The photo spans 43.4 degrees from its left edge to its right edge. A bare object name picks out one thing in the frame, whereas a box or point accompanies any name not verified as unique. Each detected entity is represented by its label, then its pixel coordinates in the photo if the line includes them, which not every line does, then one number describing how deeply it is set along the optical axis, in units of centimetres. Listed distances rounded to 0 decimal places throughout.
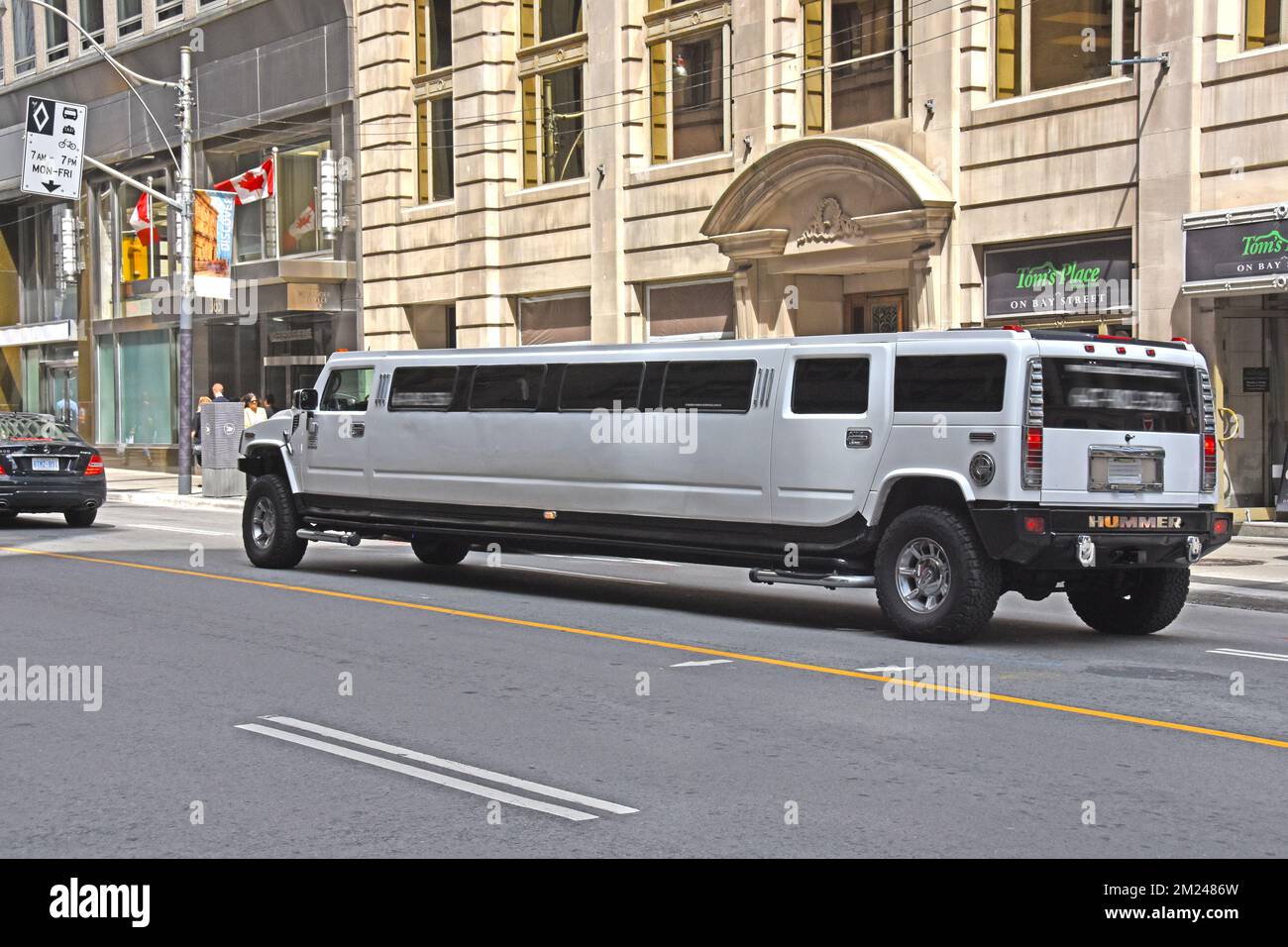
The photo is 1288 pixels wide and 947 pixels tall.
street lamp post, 3041
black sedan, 2181
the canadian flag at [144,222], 4091
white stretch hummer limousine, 1138
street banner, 3209
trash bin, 3016
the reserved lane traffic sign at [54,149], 3269
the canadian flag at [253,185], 3738
